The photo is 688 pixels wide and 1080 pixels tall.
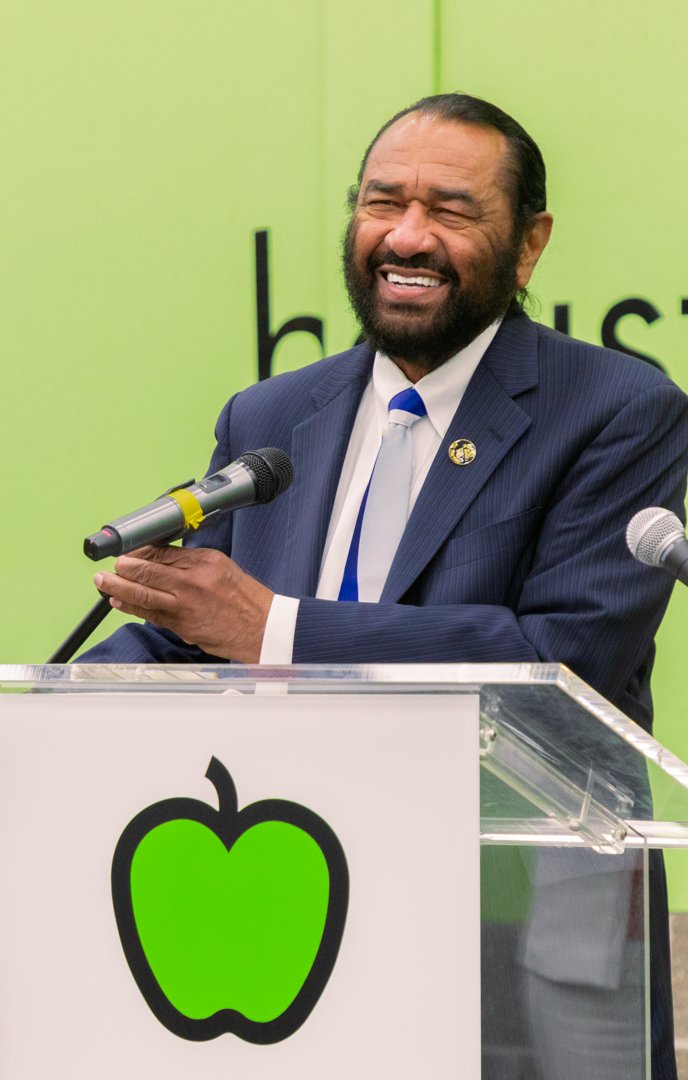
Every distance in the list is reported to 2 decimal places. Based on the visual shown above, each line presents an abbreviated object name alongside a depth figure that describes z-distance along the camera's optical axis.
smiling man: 4.54
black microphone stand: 4.67
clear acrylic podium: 4.20
